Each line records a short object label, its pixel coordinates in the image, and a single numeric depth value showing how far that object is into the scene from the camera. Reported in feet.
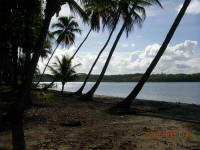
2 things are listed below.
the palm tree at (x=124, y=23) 34.65
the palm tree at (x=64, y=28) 63.60
